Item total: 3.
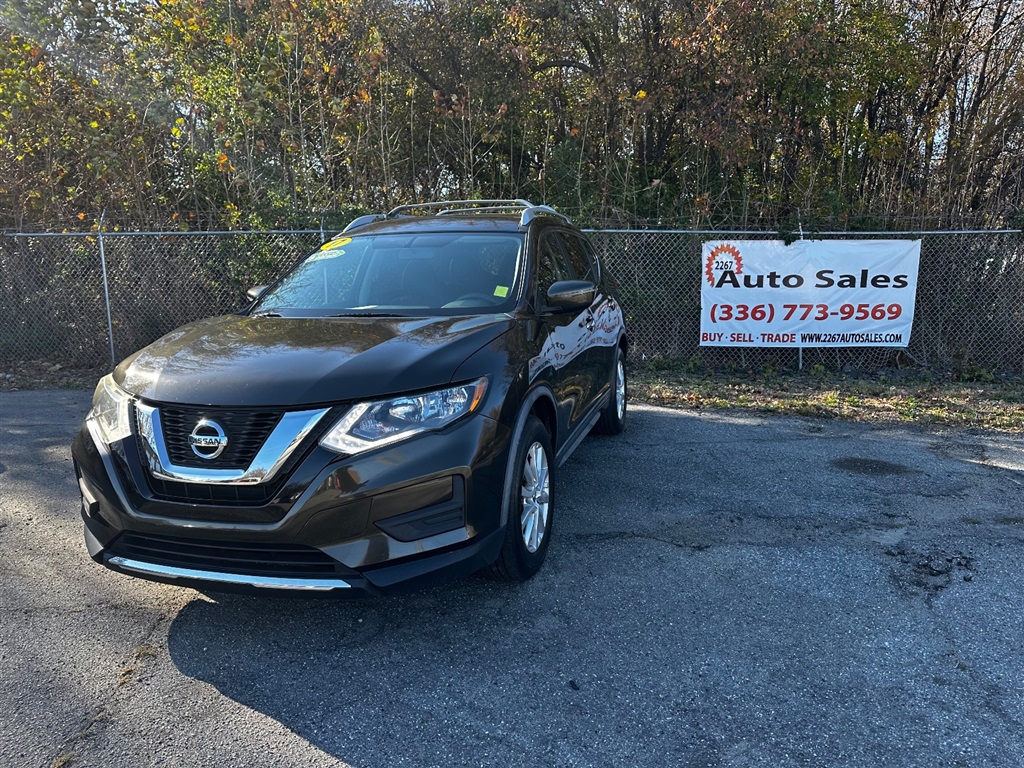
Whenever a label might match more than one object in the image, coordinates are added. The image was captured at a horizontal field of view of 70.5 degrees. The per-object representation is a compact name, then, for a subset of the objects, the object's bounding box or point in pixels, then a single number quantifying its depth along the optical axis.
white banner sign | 8.73
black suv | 2.76
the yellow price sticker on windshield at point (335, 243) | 4.77
